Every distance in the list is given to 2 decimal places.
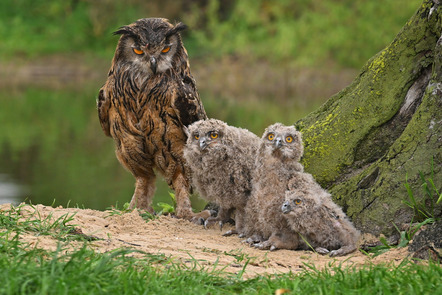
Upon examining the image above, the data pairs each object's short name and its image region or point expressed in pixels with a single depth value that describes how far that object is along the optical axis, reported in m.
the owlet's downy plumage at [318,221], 9.40
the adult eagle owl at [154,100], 11.50
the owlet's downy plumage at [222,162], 10.50
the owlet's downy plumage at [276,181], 9.75
